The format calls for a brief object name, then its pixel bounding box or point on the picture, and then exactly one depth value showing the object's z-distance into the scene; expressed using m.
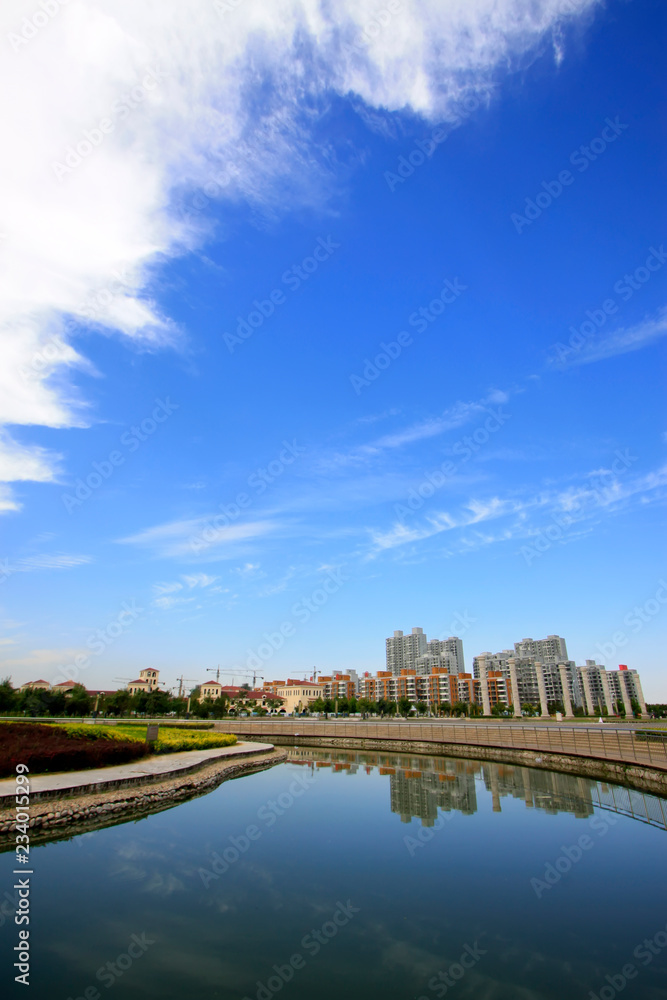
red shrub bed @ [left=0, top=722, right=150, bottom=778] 14.45
